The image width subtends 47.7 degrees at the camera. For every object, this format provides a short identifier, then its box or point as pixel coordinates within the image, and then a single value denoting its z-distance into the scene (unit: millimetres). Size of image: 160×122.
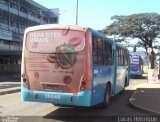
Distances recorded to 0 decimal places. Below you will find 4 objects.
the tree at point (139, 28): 28465
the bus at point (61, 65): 5443
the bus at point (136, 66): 21917
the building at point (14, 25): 28494
